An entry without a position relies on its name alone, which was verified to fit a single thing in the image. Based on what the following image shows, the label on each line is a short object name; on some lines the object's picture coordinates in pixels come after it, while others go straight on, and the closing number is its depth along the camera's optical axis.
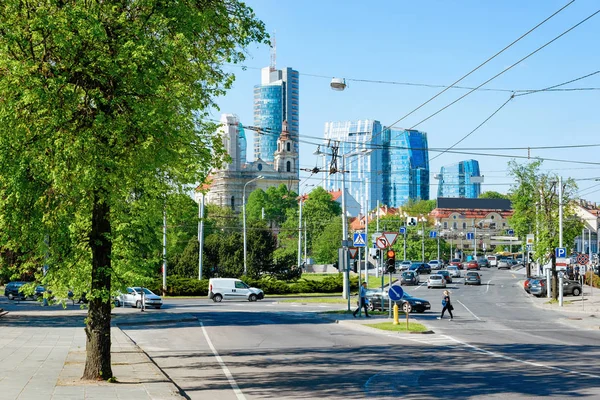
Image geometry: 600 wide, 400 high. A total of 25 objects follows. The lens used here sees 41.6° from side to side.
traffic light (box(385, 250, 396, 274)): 32.03
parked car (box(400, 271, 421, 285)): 76.94
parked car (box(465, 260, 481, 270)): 107.38
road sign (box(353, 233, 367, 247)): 37.75
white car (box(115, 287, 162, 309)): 48.50
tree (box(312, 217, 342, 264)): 106.75
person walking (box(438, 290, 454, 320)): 36.94
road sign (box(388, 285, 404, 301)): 30.53
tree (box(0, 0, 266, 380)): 13.50
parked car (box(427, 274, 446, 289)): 72.65
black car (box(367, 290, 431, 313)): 43.03
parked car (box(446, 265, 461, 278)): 92.61
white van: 57.72
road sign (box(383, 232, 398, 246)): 32.91
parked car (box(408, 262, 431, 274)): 96.36
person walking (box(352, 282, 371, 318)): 36.91
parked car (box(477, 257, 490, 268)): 128.12
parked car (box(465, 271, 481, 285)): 78.50
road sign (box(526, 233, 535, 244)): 57.57
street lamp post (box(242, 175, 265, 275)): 69.77
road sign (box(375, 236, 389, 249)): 33.44
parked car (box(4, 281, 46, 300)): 58.69
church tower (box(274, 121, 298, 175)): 188.25
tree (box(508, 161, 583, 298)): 54.31
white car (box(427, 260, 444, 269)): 106.06
